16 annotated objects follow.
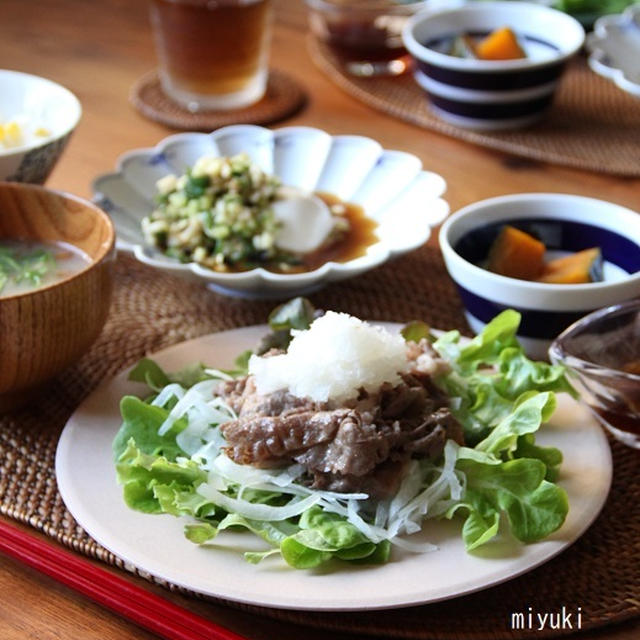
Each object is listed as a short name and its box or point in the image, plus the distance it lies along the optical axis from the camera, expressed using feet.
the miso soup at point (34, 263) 2.55
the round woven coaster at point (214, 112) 3.43
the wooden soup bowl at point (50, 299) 2.42
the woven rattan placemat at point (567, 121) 3.23
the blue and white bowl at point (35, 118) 2.82
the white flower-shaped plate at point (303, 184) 2.71
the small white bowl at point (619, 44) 3.36
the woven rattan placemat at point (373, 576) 2.20
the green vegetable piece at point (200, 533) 2.22
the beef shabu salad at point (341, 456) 2.23
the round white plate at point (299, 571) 2.15
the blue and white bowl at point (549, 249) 2.57
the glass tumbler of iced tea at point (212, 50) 3.39
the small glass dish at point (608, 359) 2.41
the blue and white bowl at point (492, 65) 3.25
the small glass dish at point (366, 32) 3.54
